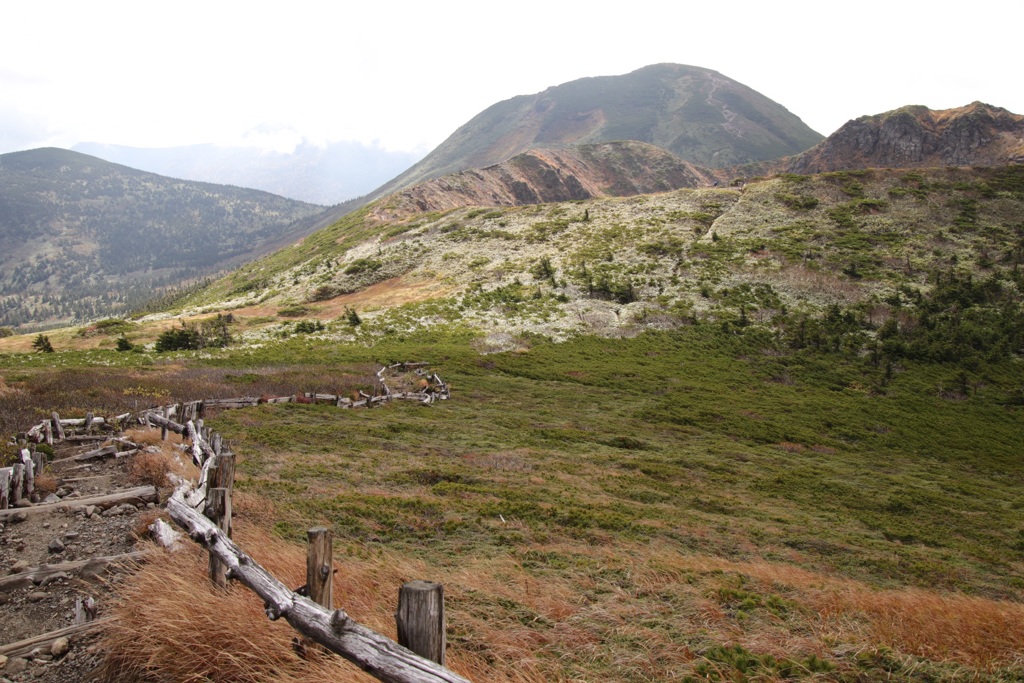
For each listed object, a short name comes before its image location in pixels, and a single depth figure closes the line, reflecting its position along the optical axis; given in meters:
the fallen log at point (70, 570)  7.54
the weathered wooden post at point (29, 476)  10.74
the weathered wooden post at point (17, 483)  10.20
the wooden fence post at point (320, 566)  5.07
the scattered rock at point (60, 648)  6.10
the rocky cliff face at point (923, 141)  146.88
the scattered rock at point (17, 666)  5.86
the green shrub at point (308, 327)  51.47
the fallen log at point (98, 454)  13.85
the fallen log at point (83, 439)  15.89
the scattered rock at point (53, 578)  7.70
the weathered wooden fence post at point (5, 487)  9.66
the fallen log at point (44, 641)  6.04
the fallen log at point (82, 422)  16.62
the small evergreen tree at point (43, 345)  45.53
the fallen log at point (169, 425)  17.49
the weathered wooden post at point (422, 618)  4.15
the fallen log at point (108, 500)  9.95
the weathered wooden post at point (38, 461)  11.70
